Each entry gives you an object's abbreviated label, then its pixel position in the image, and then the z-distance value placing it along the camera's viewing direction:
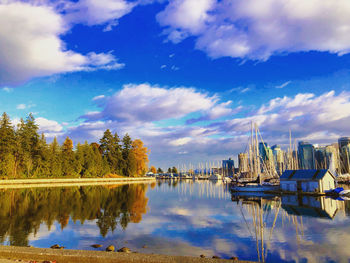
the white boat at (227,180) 130.80
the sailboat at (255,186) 57.76
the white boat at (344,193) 47.34
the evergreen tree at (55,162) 80.25
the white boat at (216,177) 166.18
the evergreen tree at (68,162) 84.75
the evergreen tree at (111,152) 103.65
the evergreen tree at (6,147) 65.50
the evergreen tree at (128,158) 106.50
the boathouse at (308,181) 48.66
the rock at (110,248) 14.61
